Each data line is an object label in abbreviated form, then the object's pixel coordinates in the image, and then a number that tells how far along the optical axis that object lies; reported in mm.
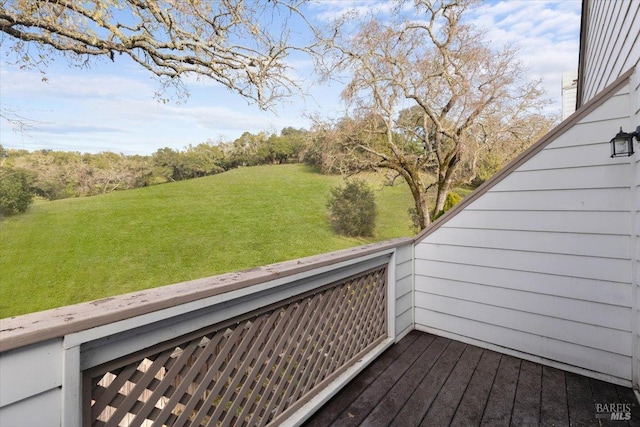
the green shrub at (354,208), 10883
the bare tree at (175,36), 4820
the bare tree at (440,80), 8031
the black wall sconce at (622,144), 1923
